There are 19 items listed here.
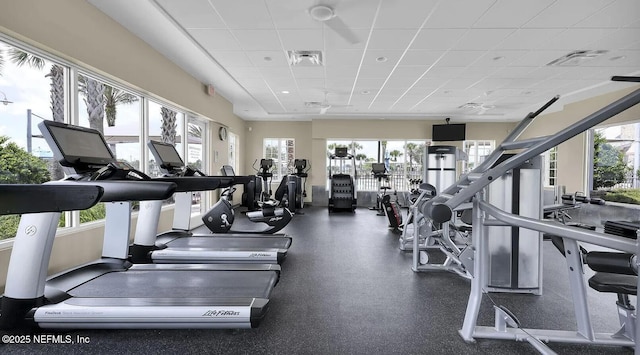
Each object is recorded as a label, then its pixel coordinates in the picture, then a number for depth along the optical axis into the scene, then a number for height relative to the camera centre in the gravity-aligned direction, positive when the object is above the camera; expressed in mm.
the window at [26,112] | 2469 +553
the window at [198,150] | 5943 +445
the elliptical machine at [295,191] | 6368 -533
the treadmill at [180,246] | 3084 -929
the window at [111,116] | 3324 +705
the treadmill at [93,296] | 1782 -904
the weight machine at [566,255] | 1342 -461
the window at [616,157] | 5637 +360
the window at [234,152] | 8388 +583
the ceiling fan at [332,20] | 2832 +1667
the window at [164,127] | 4400 +761
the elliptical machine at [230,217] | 4340 -734
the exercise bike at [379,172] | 7648 -14
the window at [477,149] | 9172 +779
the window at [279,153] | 9492 +607
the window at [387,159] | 9047 +418
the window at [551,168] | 7828 +145
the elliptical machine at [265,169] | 7195 +38
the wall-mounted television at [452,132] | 8555 +1238
